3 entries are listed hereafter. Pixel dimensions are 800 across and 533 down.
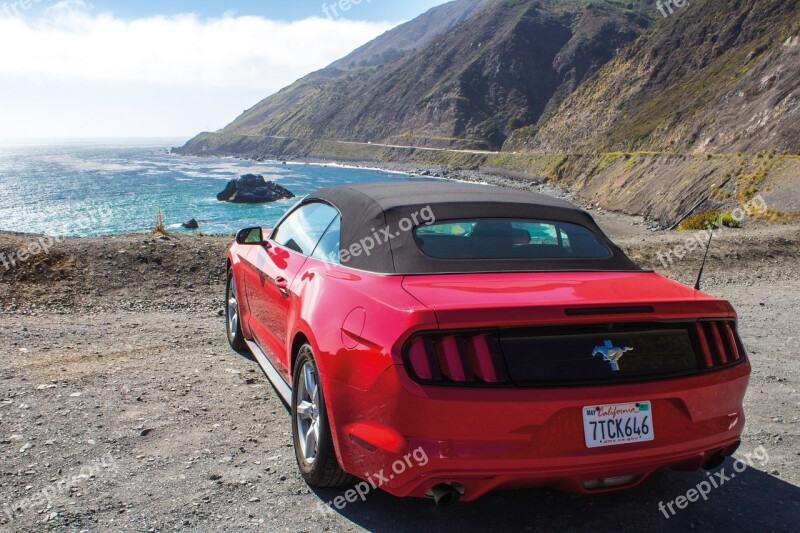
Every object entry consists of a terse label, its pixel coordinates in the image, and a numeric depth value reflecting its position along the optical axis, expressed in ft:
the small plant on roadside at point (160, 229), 42.52
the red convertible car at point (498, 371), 7.82
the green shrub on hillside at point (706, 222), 63.96
